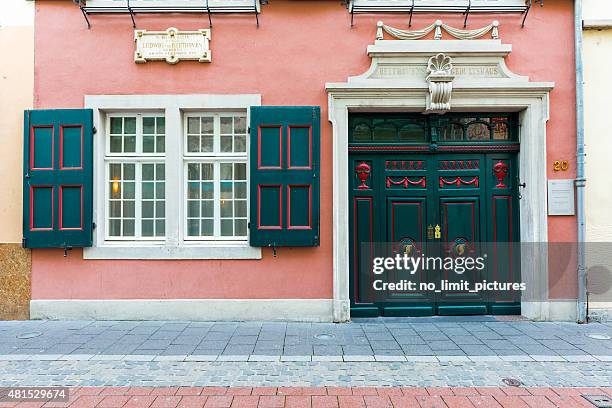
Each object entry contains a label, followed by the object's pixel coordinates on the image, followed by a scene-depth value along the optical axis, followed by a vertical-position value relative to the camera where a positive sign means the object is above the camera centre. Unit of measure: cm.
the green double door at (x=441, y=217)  679 -15
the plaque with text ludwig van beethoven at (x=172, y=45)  646 +247
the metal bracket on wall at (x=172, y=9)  642 +300
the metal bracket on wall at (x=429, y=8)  643 +299
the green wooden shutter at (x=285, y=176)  635 +48
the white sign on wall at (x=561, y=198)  645 +13
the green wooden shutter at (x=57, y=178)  637 +47
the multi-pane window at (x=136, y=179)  668 +47
